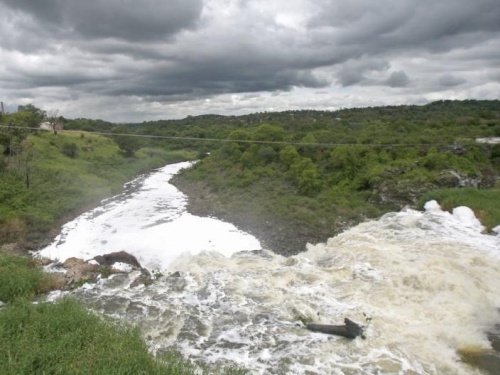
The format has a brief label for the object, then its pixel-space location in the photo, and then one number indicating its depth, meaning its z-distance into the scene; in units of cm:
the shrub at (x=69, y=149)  3734
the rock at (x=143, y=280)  1216
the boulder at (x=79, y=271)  1234
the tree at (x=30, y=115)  3593
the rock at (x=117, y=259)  1443
